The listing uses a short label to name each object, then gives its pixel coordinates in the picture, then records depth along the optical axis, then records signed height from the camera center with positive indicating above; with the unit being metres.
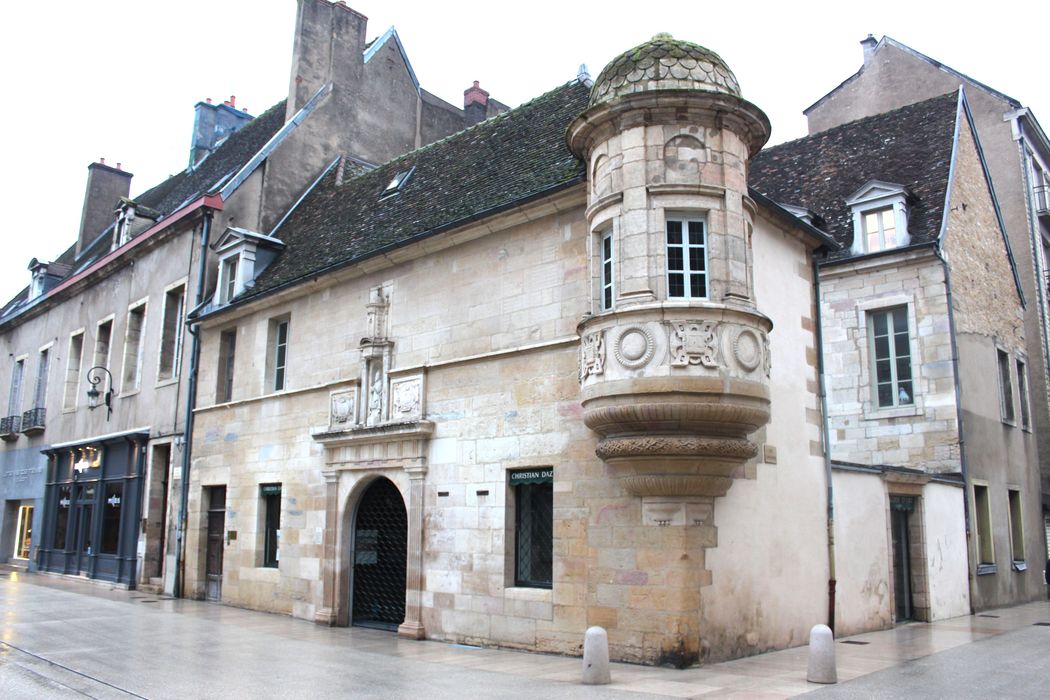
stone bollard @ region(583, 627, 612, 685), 8.90 -1.43
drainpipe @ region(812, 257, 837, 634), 12.74 +1.15
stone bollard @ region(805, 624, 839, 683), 9.02 -1.41
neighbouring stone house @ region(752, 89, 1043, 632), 16.27 +3.47
